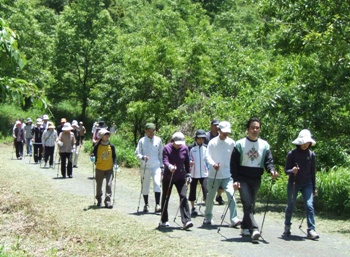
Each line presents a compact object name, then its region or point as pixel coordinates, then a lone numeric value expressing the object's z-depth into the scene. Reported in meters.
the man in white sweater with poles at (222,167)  10.30
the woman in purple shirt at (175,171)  10.31
